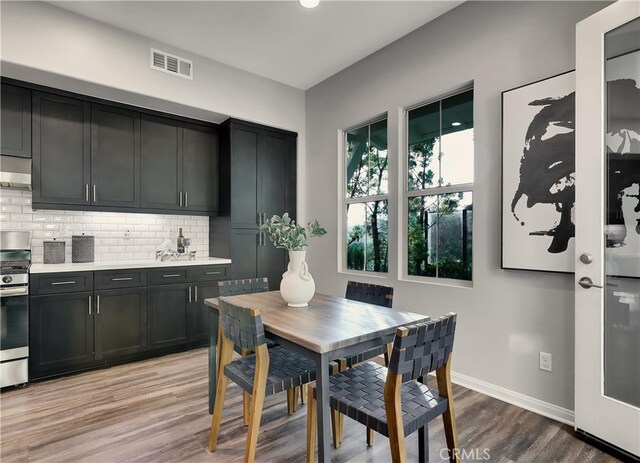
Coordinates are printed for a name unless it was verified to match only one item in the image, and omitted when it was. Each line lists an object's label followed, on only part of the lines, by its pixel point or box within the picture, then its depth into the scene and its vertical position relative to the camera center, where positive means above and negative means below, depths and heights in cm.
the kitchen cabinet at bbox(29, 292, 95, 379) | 294 -90
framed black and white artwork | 230 +37
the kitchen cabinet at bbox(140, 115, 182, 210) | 377 +75
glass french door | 194 +3
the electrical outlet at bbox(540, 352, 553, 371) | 238 -92
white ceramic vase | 219 -35
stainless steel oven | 277 -69
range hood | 292 +51
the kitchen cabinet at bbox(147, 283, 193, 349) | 354 -89
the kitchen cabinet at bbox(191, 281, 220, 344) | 381 -95
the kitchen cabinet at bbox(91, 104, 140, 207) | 346 +76
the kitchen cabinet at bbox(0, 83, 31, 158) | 298 +96
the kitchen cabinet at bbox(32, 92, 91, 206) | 316 +76
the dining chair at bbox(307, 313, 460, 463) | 137 -79
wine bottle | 418 -19
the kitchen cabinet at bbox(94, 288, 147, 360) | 325 -89
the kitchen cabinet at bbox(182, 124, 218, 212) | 408 +75
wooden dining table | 147 -50
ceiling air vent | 349 +172
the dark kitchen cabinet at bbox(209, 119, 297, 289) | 414 +45
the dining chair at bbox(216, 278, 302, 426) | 227 -50
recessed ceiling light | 272 +179
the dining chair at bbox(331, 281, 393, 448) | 202 -55
